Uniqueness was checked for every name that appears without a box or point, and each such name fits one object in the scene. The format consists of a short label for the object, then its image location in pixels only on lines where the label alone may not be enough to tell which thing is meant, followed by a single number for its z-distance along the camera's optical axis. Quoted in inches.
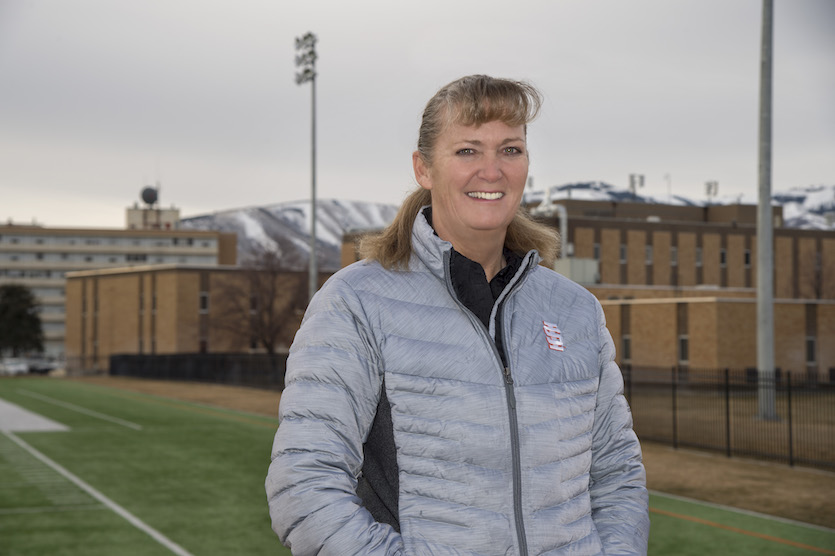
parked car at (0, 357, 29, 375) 3366.1
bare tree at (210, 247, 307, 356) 3107.8
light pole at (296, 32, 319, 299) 1554.7
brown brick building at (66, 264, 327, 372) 3176.7
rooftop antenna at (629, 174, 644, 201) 4229.6
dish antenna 5925.2
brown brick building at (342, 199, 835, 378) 1777.8
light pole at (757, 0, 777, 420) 961.5
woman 91.4
